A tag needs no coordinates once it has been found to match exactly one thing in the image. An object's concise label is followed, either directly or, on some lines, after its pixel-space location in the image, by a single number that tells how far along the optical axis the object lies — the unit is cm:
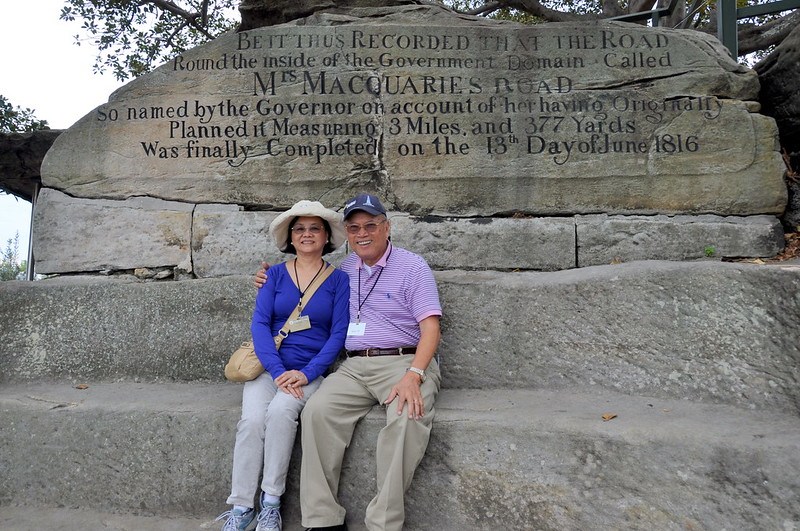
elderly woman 240
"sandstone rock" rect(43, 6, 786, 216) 360
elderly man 229
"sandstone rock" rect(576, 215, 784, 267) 346
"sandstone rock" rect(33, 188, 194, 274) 366
